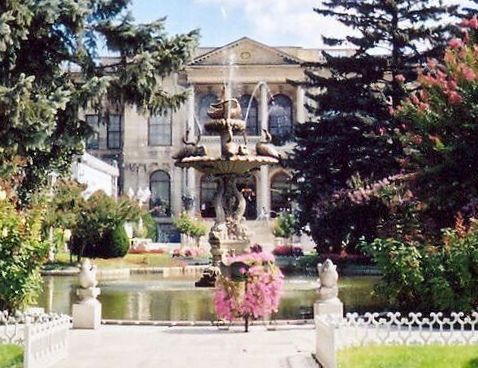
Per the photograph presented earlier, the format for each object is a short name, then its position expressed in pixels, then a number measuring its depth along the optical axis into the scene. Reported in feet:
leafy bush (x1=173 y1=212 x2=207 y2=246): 153.28
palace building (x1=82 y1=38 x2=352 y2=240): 212.64
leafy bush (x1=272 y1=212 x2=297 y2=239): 146.10
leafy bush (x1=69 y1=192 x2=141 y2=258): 104.30
